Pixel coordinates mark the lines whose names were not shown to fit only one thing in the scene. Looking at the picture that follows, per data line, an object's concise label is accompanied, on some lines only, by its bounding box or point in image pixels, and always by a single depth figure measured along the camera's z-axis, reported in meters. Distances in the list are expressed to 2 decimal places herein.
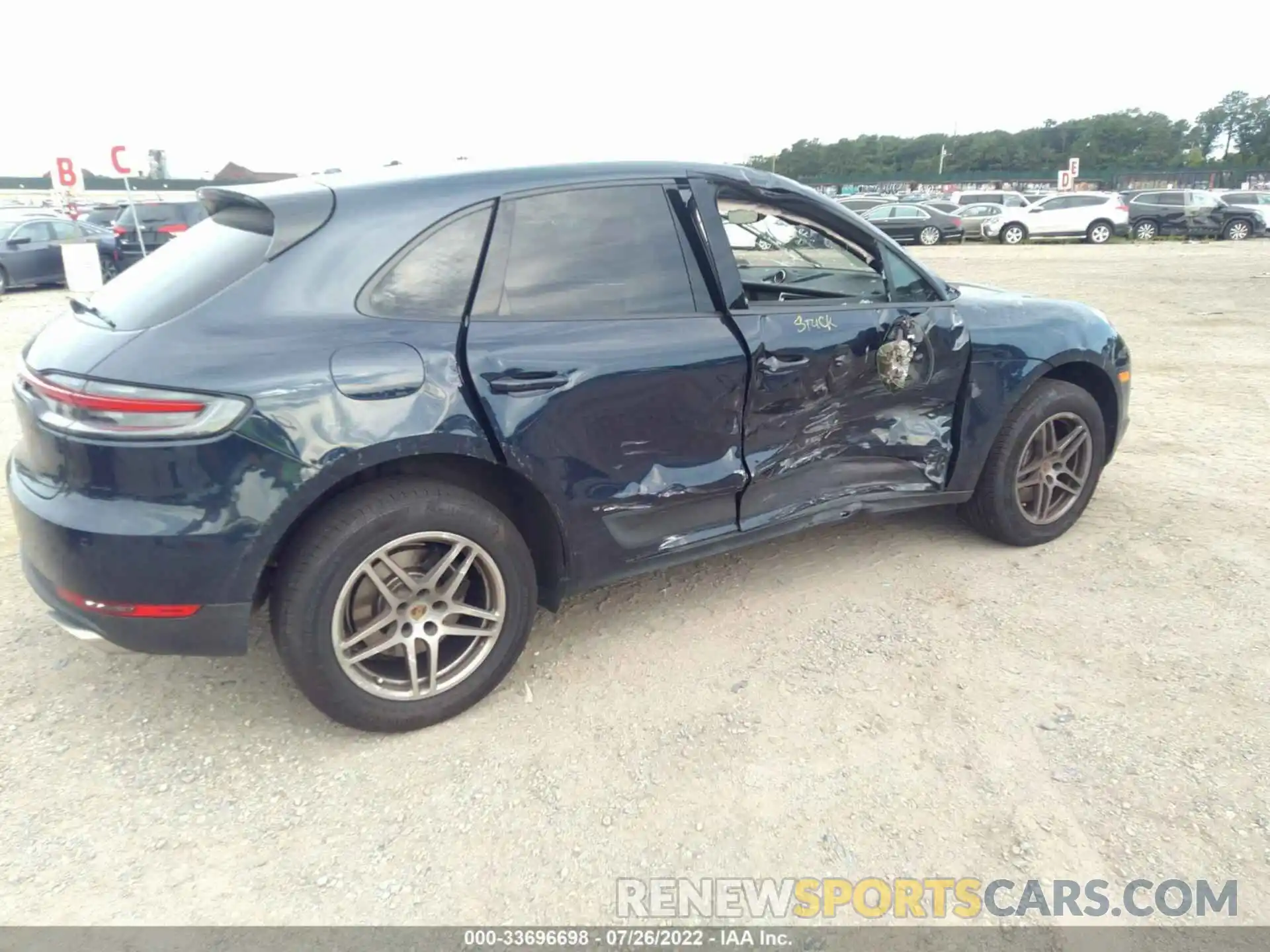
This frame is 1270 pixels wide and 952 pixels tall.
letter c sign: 16.30
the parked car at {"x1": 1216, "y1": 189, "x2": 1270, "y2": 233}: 25.50
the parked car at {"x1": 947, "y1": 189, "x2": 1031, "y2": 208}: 27.55
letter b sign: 18.23
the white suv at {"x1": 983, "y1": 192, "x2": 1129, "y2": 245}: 25.28
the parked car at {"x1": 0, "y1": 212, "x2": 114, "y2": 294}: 14.72
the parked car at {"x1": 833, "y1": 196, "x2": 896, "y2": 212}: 27.33
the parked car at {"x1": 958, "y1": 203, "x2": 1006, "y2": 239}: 26.56
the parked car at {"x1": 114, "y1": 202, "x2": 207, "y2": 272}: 15.41
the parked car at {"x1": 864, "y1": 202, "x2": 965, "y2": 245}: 25.64
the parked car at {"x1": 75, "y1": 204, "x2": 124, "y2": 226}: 18.64
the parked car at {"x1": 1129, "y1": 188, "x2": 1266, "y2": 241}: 25.30
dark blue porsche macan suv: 2.33
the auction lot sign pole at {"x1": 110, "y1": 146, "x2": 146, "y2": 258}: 16.30
